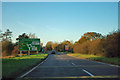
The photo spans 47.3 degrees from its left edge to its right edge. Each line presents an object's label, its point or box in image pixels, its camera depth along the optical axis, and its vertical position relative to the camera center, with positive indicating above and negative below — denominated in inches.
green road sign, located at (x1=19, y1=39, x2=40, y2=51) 1259.8 +3.4
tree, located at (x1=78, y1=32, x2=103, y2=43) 2519.9 +180.7
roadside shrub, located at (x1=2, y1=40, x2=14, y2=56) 1228.5 -19.9
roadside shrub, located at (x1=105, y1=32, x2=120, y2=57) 894.9 -5.2
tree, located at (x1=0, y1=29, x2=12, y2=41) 2165.1 +181.5
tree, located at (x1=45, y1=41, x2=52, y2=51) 6500.5 -79.8
